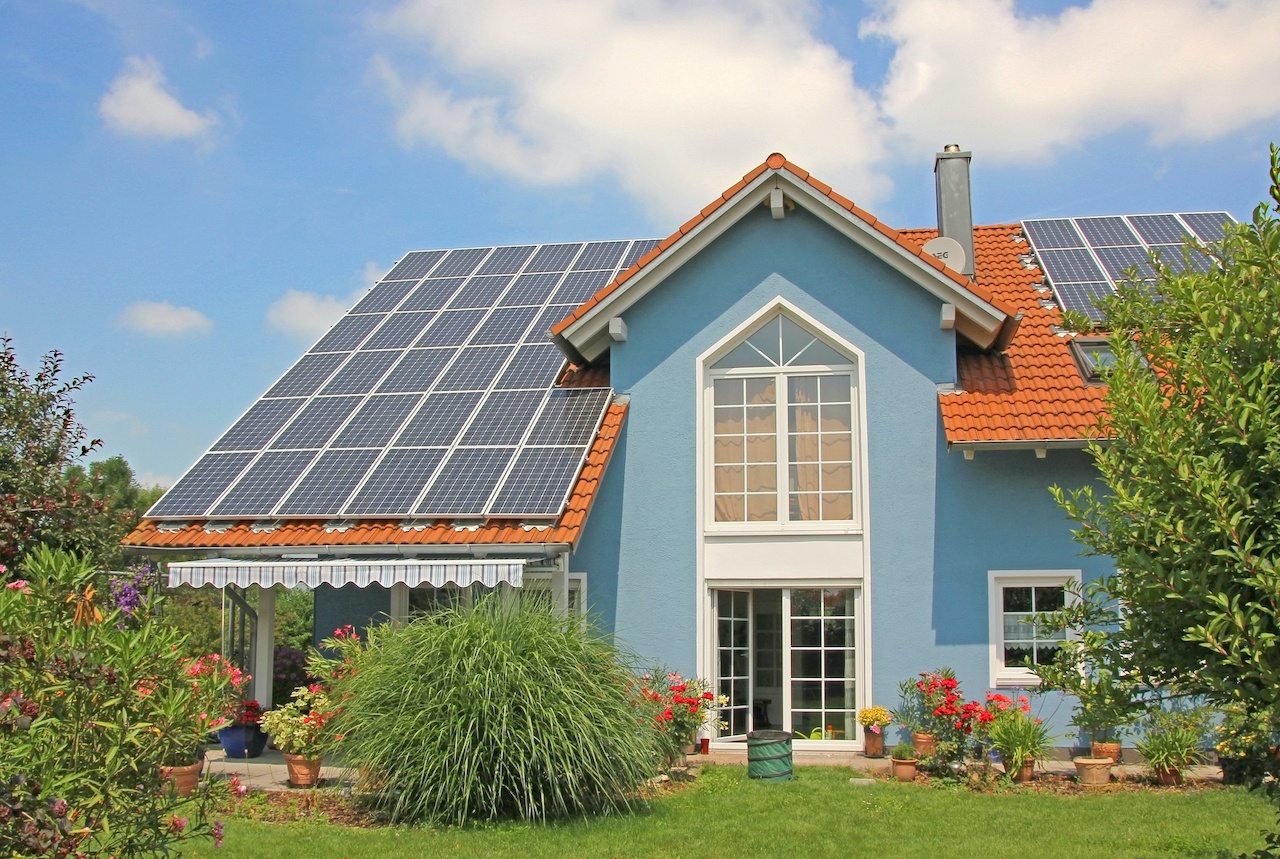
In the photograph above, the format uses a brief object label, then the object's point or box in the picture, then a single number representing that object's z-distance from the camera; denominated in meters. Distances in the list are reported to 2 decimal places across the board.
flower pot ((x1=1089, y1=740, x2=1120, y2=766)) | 16.34
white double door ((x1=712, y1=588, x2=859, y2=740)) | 17.91
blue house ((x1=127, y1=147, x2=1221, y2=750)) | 17.23
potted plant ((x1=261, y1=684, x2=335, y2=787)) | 14.60
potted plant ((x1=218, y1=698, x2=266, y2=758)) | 17.12
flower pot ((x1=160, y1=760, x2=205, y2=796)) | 14.15
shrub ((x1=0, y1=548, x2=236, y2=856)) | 6.72
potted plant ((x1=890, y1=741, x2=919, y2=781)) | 15.65
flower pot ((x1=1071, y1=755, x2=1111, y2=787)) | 15.14
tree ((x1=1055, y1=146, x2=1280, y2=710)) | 6.90
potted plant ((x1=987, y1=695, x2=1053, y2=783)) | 15.34
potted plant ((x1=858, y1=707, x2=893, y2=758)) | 17.09
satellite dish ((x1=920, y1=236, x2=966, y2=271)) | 19.84
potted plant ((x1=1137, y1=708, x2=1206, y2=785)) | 15.17
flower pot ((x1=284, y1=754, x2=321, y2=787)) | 14.71
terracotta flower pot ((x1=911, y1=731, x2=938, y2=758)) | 16.09
